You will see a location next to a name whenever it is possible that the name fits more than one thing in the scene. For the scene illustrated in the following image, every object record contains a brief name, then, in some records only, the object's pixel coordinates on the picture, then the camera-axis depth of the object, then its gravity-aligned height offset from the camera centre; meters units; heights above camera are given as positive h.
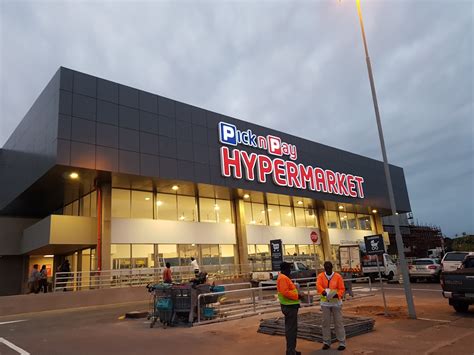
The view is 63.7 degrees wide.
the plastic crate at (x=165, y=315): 11.73 -1.12
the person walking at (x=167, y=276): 15.43 +0.07
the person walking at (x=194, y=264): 17.87 +0.53
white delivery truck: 29.44 -0.10
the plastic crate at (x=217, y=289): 12.64 -0.48
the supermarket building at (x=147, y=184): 20.92 +6.18
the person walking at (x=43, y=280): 22.41 +0.42
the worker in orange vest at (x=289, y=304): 7.16 -0.68
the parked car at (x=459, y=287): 11.32 -0.92
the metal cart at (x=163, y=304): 11.72 -0.78
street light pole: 11.32 +1.96
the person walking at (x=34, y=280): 21.72 +0.42
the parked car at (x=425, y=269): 24.89 -0.71
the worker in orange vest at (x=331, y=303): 7.87 -0.77
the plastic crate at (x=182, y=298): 11.69 -0.65
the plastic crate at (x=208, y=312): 12.13 -1.16
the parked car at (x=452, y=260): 21.59 -0.20
